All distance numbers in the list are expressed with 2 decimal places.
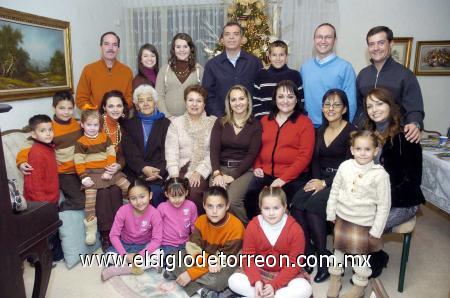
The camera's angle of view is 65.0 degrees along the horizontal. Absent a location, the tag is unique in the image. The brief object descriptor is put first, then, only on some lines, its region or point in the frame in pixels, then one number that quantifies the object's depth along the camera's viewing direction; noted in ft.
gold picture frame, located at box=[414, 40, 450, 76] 15.03
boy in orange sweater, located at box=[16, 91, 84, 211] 9.43
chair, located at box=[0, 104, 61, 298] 4.46
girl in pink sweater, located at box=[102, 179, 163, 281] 8.64
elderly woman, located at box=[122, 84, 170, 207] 10.03
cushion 8.93
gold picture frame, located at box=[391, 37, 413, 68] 15.26
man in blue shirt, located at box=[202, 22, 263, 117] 10.74
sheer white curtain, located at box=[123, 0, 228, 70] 16.69
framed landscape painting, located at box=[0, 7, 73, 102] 9.93
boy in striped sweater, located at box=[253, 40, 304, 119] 9.91
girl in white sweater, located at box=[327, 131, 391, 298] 7.02
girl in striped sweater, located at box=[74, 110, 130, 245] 9.27
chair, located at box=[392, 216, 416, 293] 7.73
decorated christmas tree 14.30
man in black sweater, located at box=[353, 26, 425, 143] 8.54
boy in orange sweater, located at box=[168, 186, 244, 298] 7.68
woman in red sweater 9.14
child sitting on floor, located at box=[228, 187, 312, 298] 7.13
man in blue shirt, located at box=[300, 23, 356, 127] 9.68
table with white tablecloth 8.65
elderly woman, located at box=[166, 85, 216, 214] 9.87
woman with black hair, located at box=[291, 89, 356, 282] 8.21
